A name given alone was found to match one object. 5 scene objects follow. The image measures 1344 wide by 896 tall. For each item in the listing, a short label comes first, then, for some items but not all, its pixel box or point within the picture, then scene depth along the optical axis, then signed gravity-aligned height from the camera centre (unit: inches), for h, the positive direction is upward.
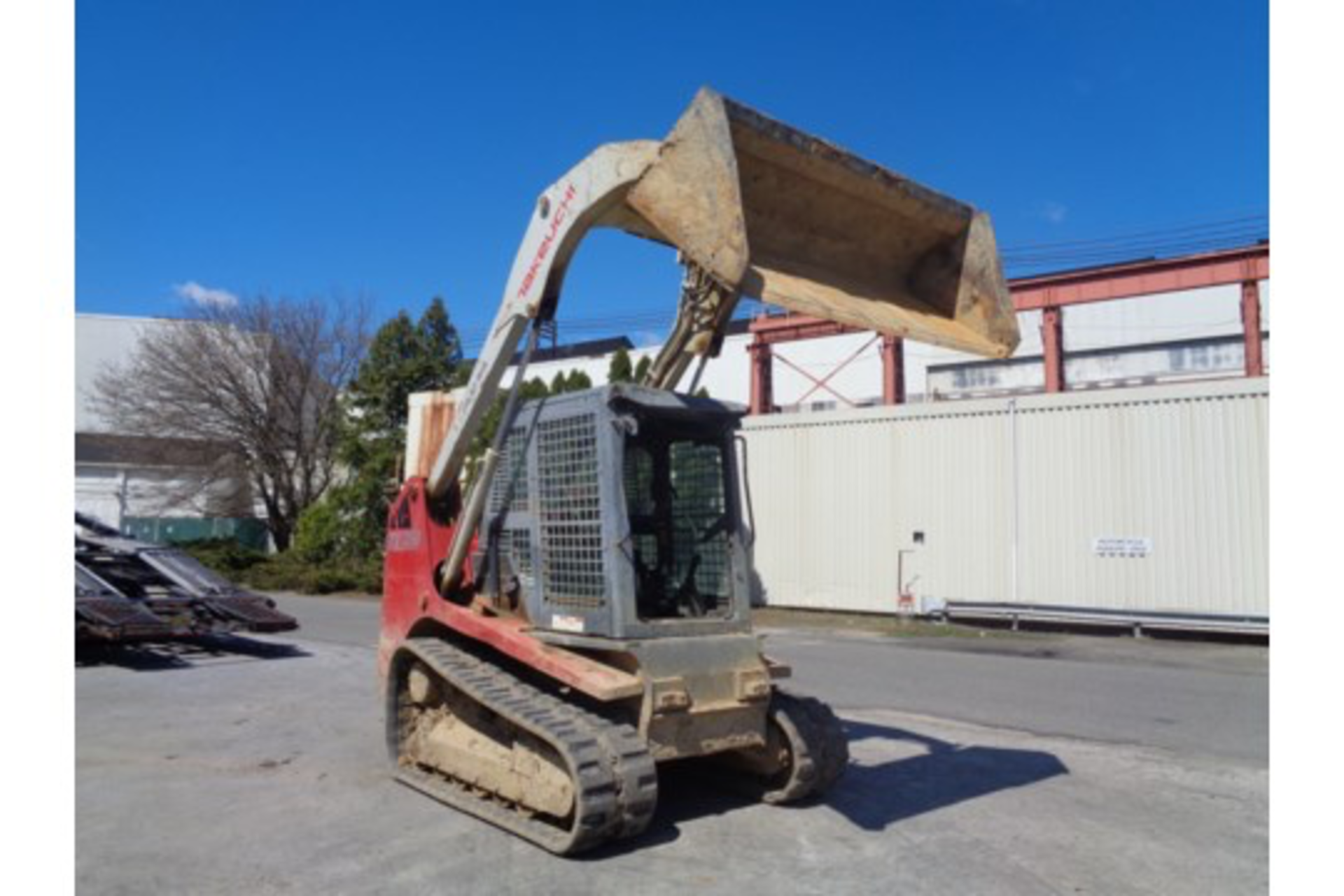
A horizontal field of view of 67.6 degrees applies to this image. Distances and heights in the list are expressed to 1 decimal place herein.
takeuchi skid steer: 199.8 -12.0
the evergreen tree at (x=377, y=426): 1124.5 +56.2
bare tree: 1285.7 +93.9
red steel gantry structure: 999.0 +183.5
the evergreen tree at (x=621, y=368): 989.2 +102.9
